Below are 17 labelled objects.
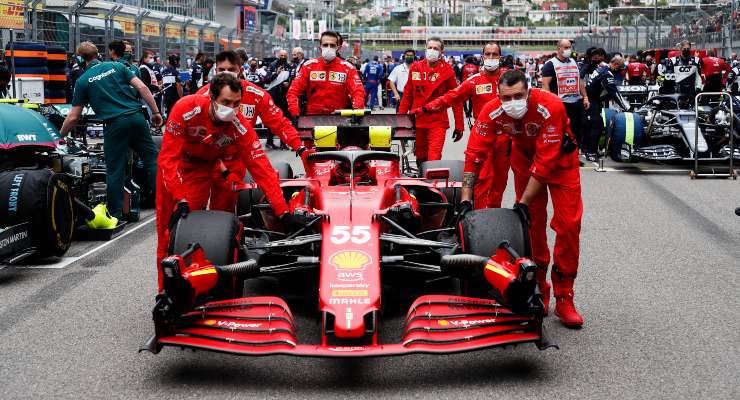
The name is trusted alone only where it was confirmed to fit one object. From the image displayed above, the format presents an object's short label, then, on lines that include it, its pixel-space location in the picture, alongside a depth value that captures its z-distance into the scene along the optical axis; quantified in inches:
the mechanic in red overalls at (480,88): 400.8
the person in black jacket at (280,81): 738.8
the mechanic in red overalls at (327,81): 429.4
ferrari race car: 186.5
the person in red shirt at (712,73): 752.3
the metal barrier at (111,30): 633.0
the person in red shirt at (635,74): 870.9
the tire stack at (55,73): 607.2
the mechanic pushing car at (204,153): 234.1
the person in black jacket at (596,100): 587.5
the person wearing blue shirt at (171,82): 810.2
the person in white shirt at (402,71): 853.8
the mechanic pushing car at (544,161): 228.2
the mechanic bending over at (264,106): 317.1
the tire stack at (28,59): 572.1
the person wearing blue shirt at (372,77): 1203.9
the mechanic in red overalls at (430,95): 434.6
